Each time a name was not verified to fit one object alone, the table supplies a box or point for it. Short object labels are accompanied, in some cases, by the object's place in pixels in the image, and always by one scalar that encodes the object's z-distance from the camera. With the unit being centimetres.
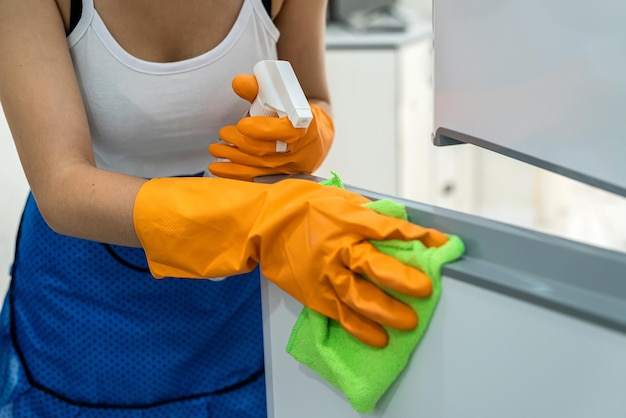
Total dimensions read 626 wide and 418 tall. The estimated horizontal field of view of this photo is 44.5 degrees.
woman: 70
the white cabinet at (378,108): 252
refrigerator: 55
